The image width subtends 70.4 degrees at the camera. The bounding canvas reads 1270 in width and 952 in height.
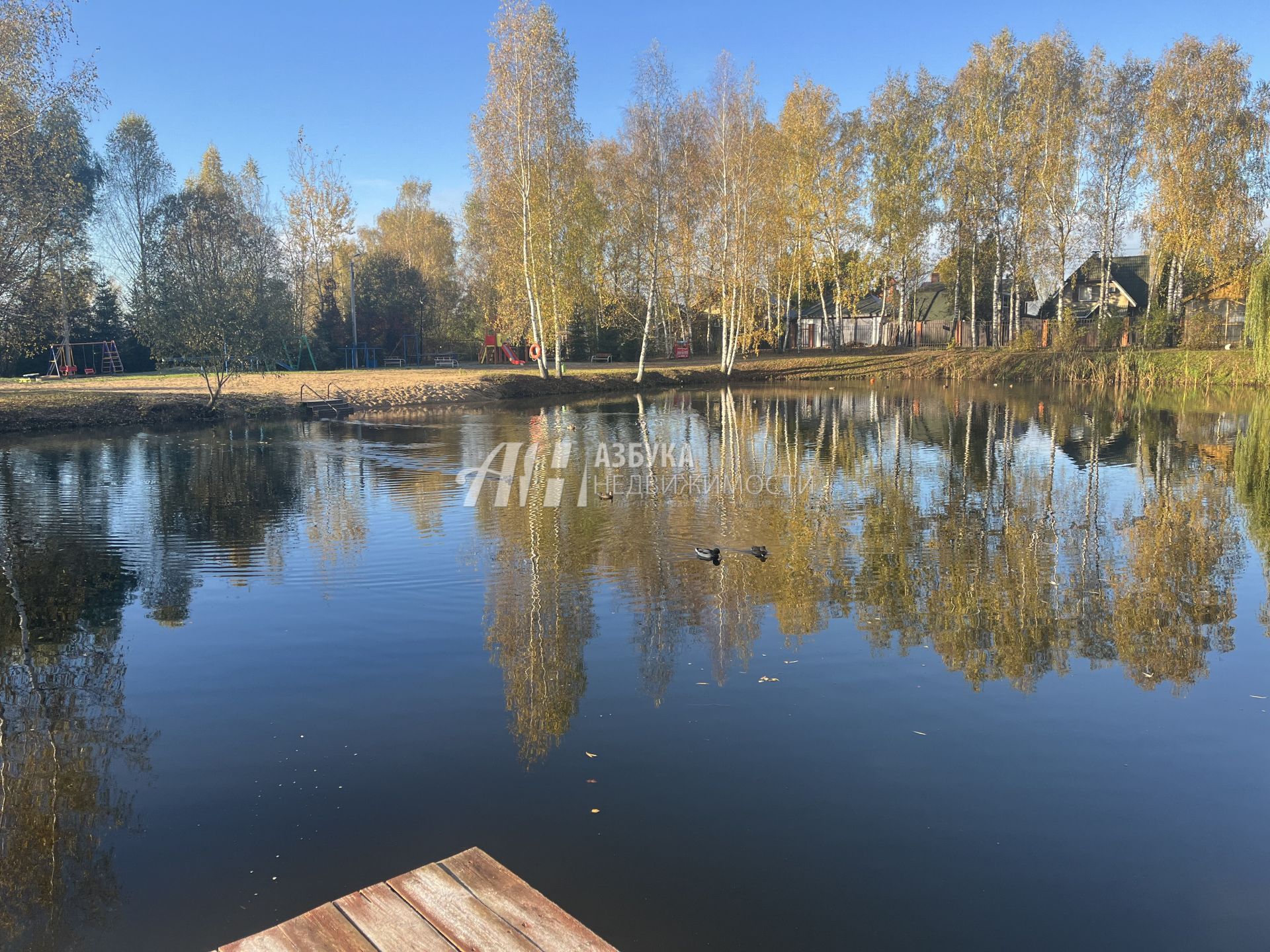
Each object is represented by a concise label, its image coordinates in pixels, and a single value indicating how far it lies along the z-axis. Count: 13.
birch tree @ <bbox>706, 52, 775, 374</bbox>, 36.44
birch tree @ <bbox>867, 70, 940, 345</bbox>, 44.38
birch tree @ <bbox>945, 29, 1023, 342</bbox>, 42.03
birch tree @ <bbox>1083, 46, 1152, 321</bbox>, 39.78
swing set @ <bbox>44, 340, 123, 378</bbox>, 39.36
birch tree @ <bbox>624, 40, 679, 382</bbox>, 35.44
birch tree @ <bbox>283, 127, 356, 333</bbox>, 45.25
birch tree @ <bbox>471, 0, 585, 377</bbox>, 32.81
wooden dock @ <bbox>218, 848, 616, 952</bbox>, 2.80
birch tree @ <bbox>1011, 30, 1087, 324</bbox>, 40.47
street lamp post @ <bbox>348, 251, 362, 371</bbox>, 44.59
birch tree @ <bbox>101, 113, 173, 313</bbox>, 44.50
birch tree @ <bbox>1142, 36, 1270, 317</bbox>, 37.44
